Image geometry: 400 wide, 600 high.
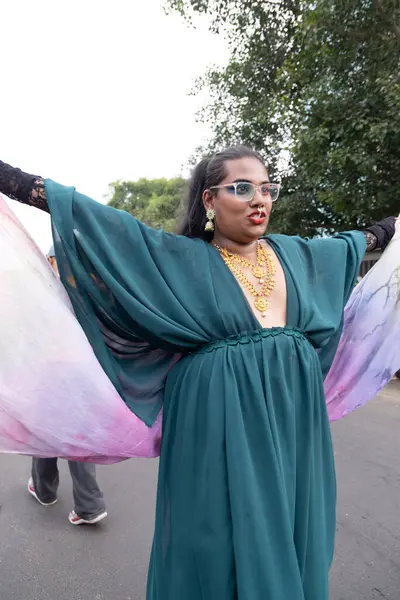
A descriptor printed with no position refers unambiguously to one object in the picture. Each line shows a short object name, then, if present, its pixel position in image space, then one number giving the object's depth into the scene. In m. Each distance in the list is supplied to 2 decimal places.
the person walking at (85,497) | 2.95
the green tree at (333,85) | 6.14
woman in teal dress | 1.36
